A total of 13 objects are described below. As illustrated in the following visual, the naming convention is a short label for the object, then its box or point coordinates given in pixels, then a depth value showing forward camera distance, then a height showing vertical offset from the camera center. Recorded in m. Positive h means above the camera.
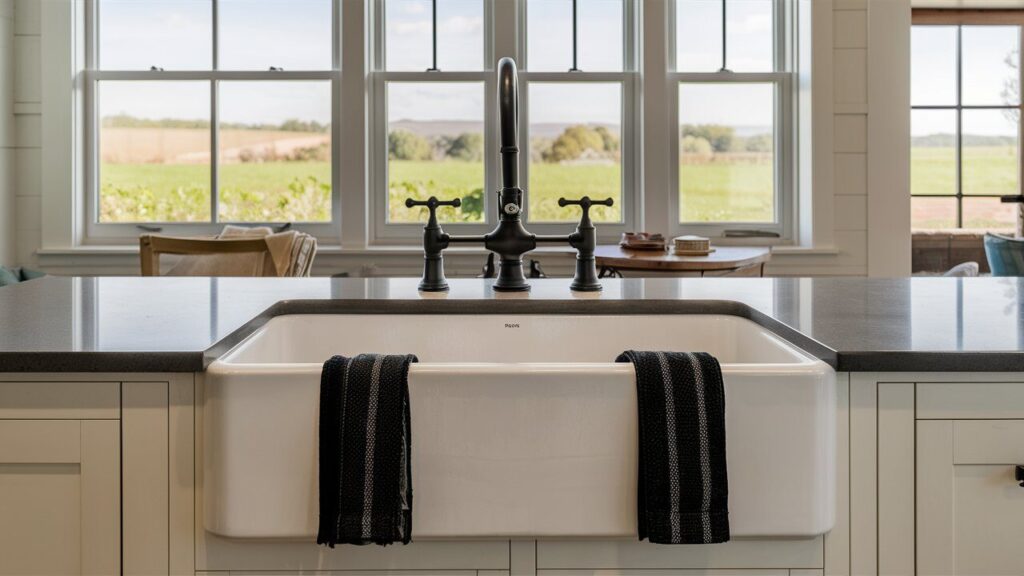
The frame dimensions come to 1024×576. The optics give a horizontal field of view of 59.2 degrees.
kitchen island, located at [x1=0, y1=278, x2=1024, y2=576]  0.94 -0.20
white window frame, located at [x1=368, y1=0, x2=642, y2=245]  4.88 +0.92
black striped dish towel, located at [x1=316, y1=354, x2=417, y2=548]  0.90 -0.16
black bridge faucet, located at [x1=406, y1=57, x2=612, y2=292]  1.45 +0.09
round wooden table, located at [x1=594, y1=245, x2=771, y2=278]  3.44 +0.12
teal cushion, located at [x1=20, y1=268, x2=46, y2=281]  4.29 +0.10
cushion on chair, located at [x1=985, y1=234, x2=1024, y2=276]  3.74 +0.16
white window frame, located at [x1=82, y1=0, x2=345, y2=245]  4.88 +0.92
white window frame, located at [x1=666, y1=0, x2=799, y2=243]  4.92 +0.96
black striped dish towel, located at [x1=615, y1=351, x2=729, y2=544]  0.90 -0.16
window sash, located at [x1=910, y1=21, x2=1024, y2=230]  5.64 +1.69
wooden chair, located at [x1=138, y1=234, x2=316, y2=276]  2.98 +0.16
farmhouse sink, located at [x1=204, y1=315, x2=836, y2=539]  0.92 -0.16
